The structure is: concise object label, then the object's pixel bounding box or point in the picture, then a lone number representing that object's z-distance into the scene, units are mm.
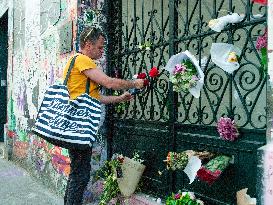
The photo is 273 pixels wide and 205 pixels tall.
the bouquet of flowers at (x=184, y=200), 3229
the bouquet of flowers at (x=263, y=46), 2592
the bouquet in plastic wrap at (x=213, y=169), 3101
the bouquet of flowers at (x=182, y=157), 3320
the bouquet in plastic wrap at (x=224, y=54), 3059
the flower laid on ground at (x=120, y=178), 3996
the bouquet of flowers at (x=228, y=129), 3078
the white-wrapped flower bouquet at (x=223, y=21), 3076
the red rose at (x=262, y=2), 2460
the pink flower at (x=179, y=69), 3316
